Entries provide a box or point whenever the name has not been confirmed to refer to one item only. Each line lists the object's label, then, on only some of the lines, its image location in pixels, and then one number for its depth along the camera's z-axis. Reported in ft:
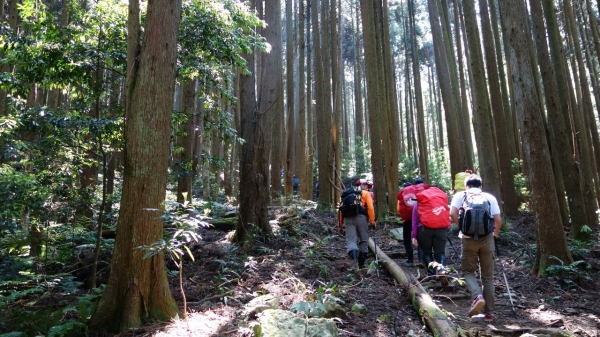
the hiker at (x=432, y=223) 20.48
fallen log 12.43
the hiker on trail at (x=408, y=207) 23.35
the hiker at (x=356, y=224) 22.81
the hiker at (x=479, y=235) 15.69
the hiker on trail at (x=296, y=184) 67.10
